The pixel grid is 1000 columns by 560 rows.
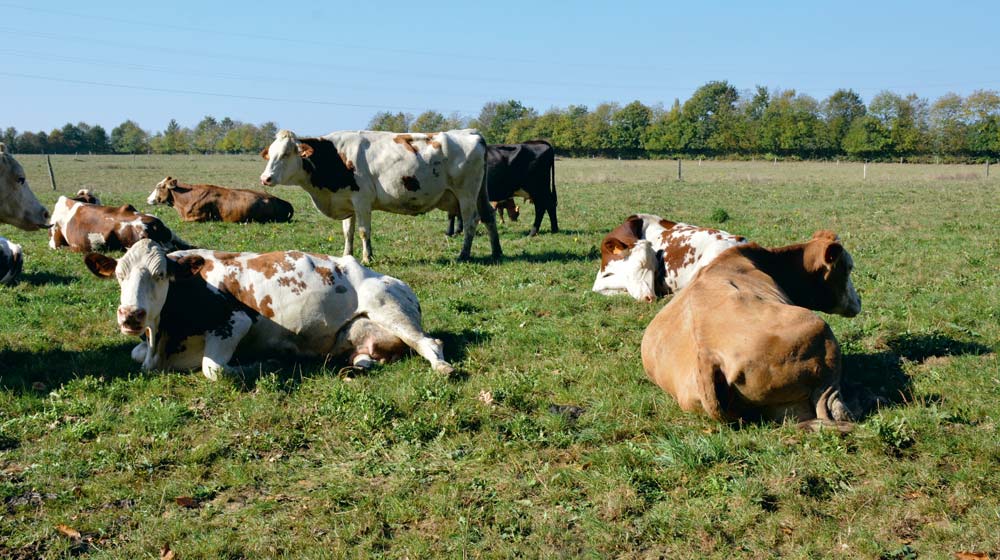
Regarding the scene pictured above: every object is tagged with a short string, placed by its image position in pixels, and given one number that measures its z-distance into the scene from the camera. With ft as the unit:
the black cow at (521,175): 59.11
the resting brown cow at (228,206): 60.95
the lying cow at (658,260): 32.78
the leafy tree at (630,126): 333.21
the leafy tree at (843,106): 361.71
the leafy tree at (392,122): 315.17
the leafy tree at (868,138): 302.45
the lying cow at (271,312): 22.54
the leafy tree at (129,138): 404.16
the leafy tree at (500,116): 359.46
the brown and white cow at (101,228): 45.04
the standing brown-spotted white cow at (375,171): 40.75
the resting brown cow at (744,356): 16.84
